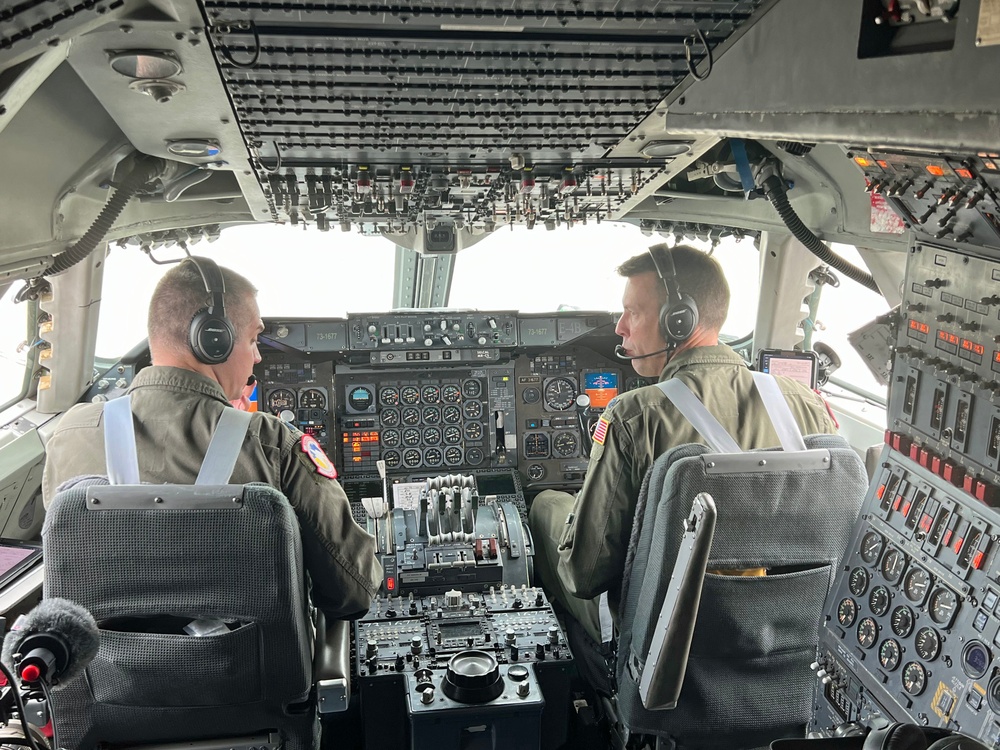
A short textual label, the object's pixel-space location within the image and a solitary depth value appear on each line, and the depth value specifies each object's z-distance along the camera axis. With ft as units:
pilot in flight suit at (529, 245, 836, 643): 7.20
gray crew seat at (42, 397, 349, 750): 5.51
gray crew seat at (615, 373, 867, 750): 6.24
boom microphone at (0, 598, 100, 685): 4.32
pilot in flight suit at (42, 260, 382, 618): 6.31
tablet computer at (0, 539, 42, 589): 7.61
